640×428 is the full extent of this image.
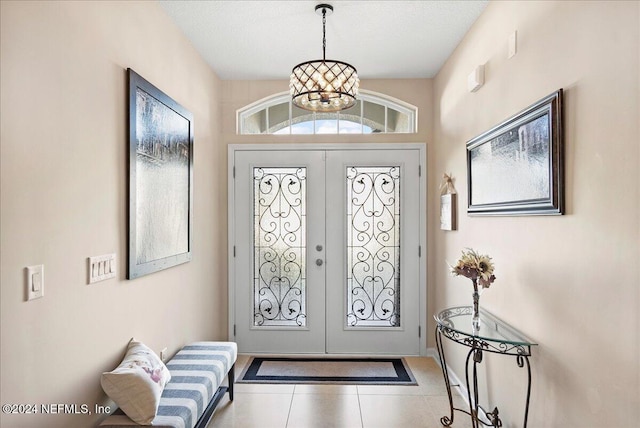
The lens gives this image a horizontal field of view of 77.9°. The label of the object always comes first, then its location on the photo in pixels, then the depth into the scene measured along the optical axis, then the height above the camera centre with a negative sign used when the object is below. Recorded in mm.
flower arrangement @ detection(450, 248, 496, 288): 2195 -301
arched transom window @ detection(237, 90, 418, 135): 3955 +987
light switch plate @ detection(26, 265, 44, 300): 1442 -243
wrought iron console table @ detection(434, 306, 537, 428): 1958 -629
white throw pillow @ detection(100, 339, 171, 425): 1790 -803
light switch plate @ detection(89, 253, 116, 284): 1826 -247
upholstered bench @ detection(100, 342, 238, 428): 1852 -948
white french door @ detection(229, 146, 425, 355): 3887 -263
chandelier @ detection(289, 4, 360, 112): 2346 +798
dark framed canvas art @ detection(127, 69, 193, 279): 2188 +231
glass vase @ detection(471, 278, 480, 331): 2268 -512
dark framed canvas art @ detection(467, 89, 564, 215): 1801 +276
